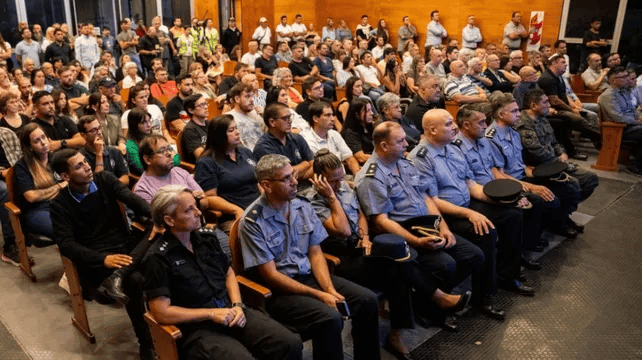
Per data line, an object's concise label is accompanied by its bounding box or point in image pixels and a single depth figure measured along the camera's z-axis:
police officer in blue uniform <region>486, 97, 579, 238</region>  3.84
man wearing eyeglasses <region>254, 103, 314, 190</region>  3.63
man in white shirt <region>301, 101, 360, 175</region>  3.97
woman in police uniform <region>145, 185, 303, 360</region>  2.09
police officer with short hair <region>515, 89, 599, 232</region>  4.24
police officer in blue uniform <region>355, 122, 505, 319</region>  2.92
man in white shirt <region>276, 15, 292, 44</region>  11.70
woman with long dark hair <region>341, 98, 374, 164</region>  4.46
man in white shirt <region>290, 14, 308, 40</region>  11.86
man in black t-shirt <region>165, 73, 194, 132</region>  4.86
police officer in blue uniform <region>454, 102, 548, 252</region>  3.61
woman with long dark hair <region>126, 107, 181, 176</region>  3.77
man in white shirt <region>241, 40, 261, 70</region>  8.53
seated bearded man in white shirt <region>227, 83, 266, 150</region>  4.33
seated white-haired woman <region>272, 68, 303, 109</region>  5.71
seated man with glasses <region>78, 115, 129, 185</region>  3.48
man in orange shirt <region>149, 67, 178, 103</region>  6.00
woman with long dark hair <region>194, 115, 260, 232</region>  3.25
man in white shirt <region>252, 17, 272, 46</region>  11.27
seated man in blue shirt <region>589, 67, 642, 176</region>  5.61
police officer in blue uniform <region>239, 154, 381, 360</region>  2.34
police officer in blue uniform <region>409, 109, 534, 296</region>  3.30
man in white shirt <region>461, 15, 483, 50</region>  10.91
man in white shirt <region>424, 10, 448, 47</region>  11.38
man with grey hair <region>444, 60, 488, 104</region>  6.24
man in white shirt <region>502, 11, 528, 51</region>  10.42
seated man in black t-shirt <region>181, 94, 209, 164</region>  4.02
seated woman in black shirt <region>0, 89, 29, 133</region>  4.11
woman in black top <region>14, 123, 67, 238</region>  3.28
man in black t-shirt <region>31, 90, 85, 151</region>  4.14
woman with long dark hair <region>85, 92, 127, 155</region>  4.31
